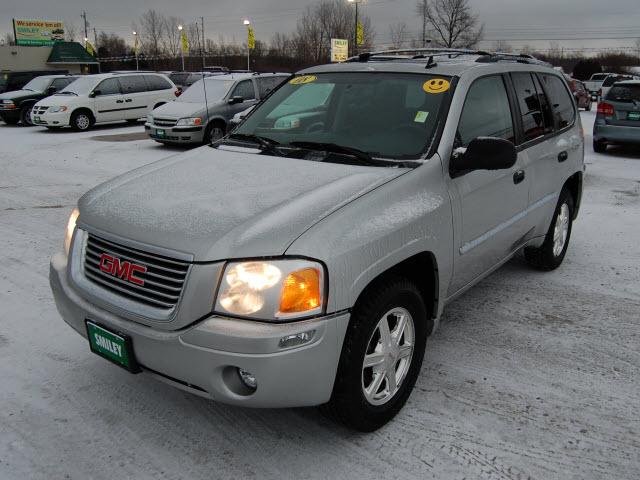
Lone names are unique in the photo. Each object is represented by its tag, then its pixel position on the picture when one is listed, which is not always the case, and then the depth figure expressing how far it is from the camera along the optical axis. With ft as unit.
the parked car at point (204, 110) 41.75
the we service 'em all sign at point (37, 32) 194.70
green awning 142.31
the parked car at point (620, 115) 38.47
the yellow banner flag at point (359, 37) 124.98
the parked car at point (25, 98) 60.75
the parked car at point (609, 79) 91.95
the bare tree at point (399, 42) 211.80
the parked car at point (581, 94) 72.79
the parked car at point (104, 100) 53.62
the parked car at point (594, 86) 110.69
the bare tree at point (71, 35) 315.66
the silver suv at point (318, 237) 7.71
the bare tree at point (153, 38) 275.80
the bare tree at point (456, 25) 187.62
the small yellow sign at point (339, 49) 105.40
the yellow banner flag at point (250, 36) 143.32
